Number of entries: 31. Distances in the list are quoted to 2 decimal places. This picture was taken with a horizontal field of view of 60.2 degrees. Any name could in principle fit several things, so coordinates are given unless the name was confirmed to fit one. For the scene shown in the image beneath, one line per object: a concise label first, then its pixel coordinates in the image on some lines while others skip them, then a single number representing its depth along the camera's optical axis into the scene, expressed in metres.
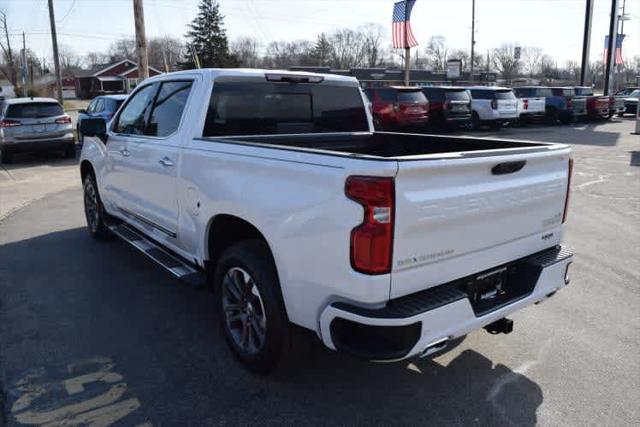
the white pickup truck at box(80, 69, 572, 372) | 2.65
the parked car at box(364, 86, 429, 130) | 19.06
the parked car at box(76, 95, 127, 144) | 15.35
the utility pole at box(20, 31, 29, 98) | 43.72
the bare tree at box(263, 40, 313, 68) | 90.38
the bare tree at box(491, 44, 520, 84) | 100.38
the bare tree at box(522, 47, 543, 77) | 125.56
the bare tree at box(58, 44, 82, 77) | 99.88
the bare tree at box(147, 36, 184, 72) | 66.00
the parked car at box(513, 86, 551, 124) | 24.73
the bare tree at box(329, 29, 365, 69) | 111.62
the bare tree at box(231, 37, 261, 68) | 82.21
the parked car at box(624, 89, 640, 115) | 32.35
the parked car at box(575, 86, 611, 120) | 26.86
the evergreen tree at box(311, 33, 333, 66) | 93.62
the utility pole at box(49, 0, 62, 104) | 27.12
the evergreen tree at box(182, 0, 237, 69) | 58.44
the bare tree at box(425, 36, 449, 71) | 119.62
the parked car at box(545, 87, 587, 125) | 25.81
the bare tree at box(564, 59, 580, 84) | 97.88
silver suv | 14.27
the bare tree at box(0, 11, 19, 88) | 51.13
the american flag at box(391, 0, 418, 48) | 25.23
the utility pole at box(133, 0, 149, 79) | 16.80
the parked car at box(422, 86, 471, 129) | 21.06
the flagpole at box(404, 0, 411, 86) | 25.34
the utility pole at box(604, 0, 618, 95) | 33.38
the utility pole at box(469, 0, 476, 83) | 58.59
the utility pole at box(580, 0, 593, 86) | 33.34
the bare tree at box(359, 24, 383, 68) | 112.38
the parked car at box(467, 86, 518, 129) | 22.42
